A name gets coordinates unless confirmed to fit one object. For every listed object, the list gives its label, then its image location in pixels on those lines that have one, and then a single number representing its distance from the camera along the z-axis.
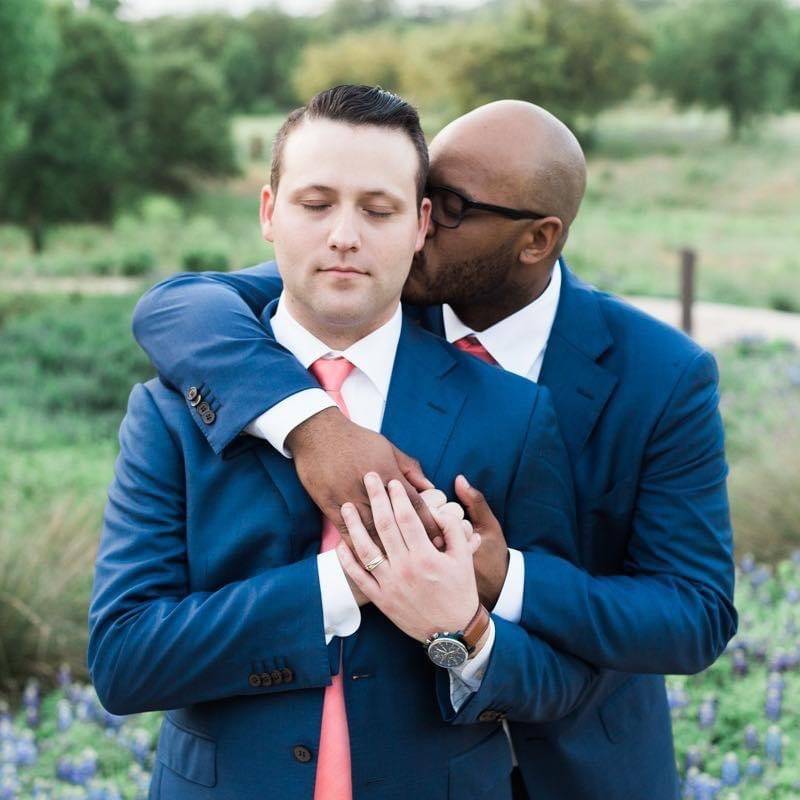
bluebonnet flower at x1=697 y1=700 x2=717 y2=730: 3.95
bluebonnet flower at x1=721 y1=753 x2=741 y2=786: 3.58
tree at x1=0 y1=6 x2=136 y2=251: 26.88
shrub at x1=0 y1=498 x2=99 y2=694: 4.77
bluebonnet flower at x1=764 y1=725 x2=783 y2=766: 3.66
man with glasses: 1.98
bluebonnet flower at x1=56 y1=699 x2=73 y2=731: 4.13
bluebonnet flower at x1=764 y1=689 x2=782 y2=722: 3.90
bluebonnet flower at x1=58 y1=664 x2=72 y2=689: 4.55
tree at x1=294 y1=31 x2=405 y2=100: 49.22
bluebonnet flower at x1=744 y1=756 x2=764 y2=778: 3.58
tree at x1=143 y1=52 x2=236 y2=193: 33.06
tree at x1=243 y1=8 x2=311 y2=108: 58.12
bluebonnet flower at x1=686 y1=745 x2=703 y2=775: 3.79
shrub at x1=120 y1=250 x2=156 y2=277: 22.98
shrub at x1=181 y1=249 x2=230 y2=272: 22.19
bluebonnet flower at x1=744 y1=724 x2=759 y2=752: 3.77
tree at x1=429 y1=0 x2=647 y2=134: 41.84
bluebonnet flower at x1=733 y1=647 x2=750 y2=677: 4.34
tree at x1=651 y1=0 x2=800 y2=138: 41.38
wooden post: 11.95
